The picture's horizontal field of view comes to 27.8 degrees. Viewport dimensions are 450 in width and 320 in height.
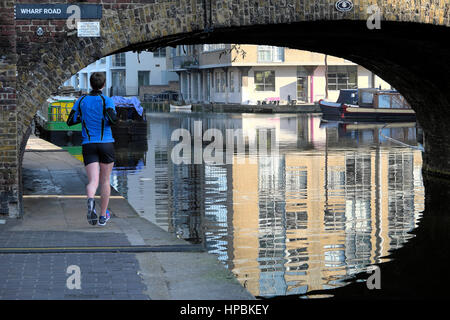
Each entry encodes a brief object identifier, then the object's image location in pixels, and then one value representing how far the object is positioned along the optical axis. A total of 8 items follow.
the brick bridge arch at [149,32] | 13.02
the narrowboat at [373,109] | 52.47
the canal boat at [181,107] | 72.36
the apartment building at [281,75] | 68.38
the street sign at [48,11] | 13.31
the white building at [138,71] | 93.81
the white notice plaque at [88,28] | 13.53
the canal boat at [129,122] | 38.06
